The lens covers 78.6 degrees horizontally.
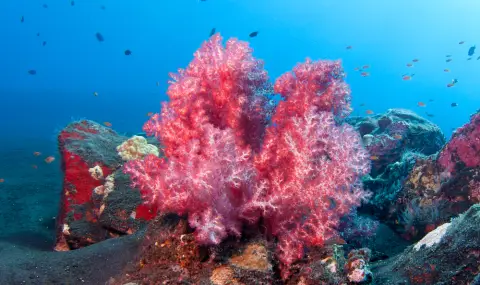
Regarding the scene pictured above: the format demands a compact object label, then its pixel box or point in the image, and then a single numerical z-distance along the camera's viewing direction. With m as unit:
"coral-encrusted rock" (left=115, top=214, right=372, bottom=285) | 2.50
